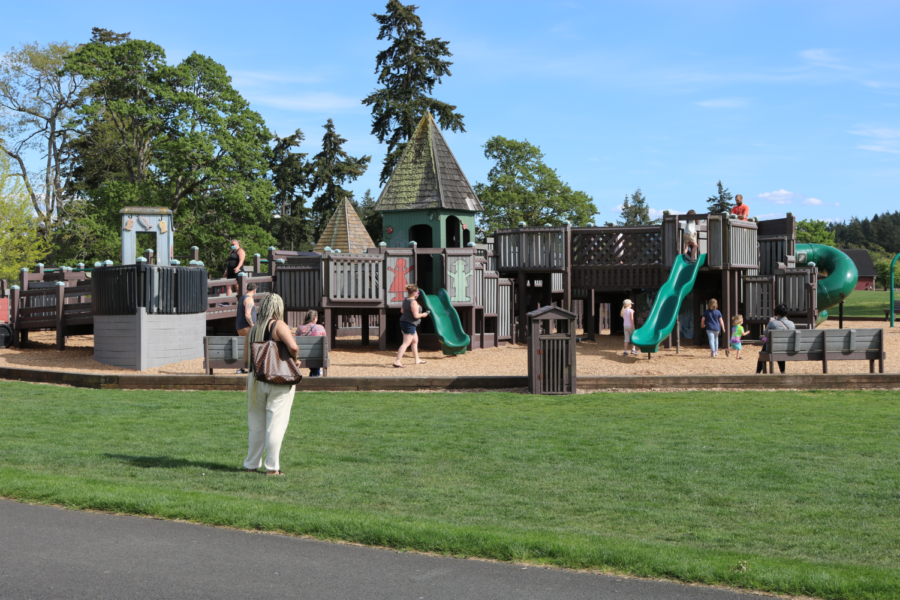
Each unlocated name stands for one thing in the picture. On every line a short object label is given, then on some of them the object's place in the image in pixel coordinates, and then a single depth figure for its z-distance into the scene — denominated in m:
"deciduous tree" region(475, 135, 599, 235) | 60.38
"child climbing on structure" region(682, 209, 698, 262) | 23.17
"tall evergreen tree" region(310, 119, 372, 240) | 59.78
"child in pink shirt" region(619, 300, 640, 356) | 21.52
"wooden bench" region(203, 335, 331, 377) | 15.88
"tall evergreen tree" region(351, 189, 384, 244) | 52.22
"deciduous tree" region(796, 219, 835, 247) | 88.46
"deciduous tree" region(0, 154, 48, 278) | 43.03
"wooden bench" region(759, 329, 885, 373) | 16.58
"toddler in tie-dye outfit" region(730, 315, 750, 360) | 20.66
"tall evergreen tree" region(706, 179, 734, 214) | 99.38
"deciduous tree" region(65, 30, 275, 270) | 45.09
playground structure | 20.86
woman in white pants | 8.52
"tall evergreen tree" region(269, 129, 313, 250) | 62.94
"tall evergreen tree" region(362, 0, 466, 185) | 48.34
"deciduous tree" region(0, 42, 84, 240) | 47.84
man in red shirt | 26.12
